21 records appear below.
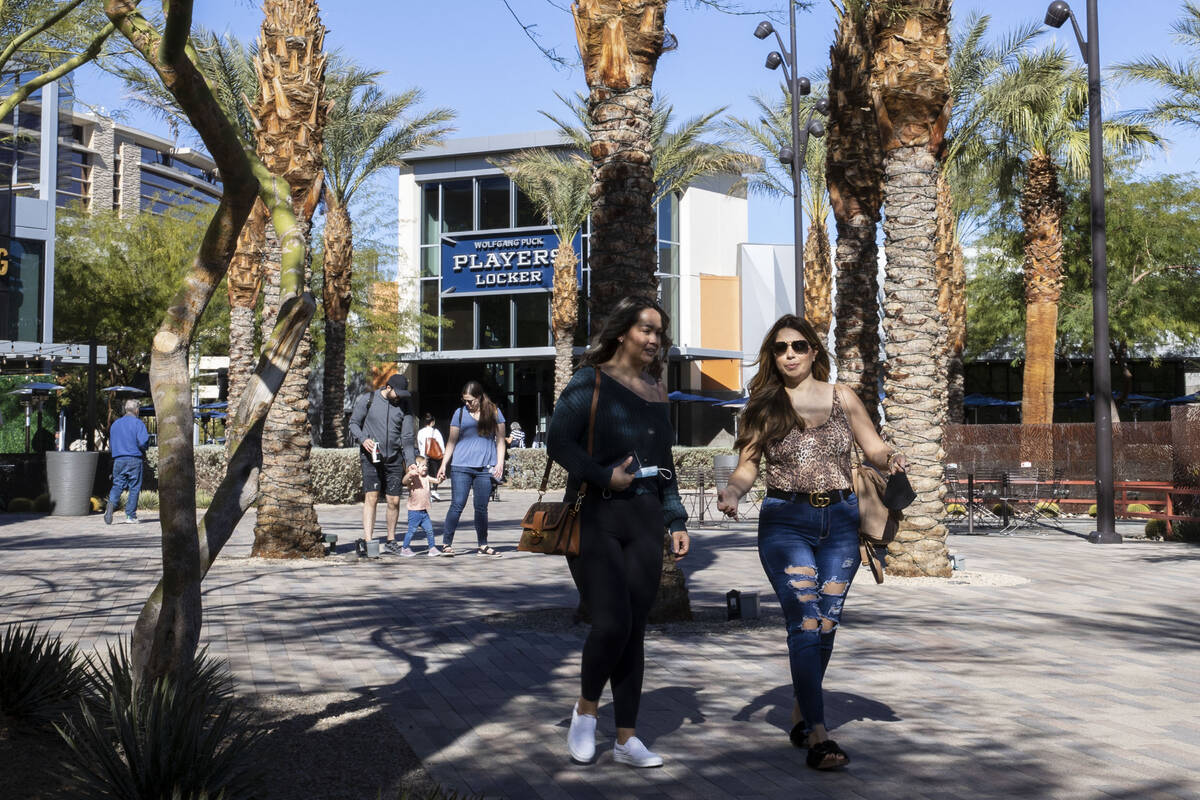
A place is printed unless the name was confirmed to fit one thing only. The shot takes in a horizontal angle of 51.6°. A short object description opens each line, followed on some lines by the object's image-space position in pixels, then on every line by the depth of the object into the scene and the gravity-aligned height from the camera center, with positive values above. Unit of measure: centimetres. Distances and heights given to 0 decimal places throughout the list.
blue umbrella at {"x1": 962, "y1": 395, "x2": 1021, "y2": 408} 4378 +164
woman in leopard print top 478 -20
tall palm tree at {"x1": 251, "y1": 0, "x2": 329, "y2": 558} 1286 +302
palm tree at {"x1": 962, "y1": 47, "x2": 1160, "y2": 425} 2600 +630
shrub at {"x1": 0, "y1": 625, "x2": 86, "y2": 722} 494 -94
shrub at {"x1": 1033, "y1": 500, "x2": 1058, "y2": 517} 2066 -100
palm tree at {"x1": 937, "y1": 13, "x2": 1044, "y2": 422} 2789 +723
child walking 1343 -66
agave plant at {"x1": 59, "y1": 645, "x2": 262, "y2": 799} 368 -93
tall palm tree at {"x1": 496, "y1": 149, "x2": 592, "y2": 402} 3706 +749
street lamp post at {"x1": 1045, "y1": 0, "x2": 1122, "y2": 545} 1697 +227
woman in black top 466 -25
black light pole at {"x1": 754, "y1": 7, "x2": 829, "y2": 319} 2469 +643
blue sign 4606 +698
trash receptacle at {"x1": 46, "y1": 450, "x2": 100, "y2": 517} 2098 -56
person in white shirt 1471 +6
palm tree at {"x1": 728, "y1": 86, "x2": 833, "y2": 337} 3130 +695
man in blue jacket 1814 -1
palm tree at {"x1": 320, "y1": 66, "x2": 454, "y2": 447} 3050 +778
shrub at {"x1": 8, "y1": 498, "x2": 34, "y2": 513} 2227 -104
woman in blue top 1285 +6
